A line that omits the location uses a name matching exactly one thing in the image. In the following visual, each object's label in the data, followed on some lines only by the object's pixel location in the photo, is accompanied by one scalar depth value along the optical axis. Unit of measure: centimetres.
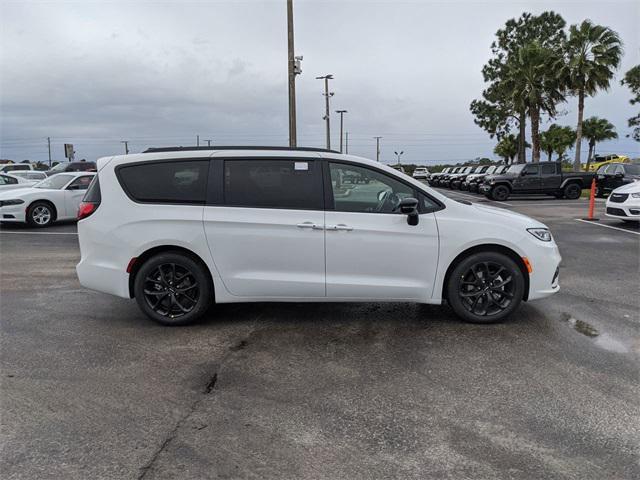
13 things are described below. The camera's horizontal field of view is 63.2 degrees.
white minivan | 496
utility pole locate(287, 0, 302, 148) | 1690
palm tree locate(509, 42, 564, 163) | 3681
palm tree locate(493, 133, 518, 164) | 6091
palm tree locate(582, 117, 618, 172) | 7138
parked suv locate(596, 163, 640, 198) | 2285
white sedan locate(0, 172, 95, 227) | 1303
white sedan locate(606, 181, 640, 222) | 1205
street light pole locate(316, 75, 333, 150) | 3950
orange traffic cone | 1446
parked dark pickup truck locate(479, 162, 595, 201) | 2400
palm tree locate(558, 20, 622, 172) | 3334
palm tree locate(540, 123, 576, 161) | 7244
